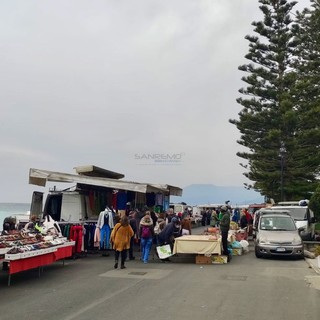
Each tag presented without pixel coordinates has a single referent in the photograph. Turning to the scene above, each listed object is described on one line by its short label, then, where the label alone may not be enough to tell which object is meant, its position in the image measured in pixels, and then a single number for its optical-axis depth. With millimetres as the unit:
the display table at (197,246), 10588
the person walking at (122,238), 9676
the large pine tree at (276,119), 26729
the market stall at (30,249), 7182
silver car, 11370
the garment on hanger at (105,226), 11870
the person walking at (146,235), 10706
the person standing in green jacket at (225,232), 11035
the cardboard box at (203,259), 10594
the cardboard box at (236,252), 12485
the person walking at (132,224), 11284
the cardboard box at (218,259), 10617
